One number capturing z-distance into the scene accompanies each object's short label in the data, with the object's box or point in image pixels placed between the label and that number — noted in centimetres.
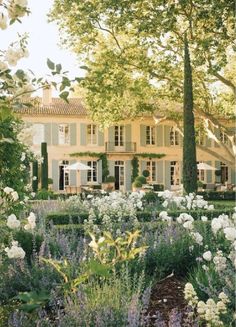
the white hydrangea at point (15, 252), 355
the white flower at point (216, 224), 492
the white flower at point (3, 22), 266
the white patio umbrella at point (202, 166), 3447
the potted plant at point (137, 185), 3053
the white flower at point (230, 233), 428
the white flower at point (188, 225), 523
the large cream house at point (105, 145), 3584
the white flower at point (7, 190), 421
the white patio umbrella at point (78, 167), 3180
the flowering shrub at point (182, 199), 883
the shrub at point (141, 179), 3247
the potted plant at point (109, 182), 3286
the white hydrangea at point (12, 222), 383
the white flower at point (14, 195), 416
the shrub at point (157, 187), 3388
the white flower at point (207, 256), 414
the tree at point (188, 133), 1845
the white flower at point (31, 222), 402
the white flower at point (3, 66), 273
